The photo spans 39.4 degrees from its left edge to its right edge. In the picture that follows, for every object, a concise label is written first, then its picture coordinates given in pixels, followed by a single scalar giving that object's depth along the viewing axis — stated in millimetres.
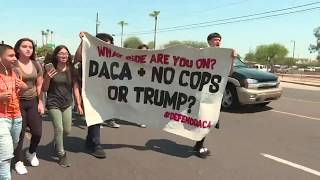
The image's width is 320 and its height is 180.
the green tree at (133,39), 105500
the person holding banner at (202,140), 6730
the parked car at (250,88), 11617
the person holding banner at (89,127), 6488
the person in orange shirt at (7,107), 4371
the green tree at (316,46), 95606
